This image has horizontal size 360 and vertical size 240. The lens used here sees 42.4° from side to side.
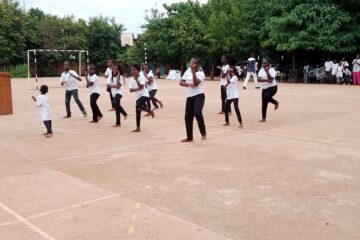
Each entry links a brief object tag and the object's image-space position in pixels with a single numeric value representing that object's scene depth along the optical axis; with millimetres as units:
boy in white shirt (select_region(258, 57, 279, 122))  11016
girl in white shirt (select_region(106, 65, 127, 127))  11125
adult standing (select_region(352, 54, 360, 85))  24172
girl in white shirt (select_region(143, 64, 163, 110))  12953
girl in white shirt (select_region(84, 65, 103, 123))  11898
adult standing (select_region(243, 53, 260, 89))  22609
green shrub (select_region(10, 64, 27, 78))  44219
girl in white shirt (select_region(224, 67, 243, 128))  10391
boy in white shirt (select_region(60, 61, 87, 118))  12984
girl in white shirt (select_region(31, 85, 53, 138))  10008
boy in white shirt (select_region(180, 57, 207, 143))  8555
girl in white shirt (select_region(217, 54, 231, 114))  11435
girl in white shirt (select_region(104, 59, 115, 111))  13298
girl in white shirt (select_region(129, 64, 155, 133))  10211
